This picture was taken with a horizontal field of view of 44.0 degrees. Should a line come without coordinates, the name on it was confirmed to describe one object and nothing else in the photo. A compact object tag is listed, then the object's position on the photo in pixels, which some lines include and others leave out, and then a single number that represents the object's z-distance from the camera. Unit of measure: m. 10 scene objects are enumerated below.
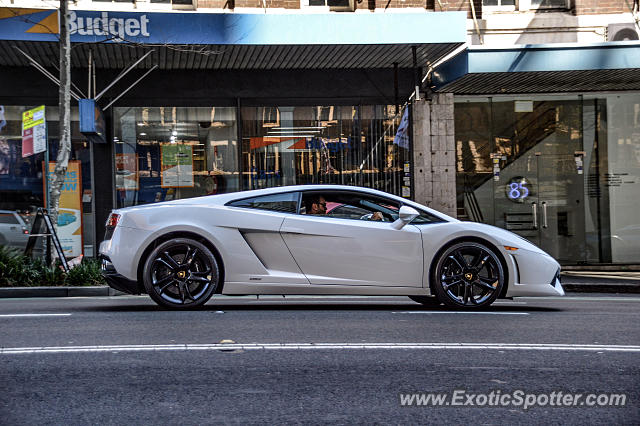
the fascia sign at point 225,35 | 12.96
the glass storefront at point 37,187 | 15.04
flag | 16.27
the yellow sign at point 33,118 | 12.13
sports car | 7.61
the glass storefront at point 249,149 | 15.63
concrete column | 16.19
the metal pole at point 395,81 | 15.69
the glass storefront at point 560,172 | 16.45
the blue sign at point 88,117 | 13.17
